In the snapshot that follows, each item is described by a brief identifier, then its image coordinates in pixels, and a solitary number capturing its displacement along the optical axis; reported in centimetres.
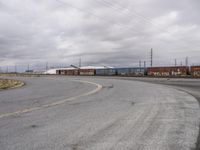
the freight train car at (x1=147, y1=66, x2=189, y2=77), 3457
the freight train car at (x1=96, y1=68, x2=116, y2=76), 4578
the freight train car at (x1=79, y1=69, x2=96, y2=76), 4972
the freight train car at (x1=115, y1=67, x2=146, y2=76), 4027
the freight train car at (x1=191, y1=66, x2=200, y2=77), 3254
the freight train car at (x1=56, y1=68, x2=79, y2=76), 5485
